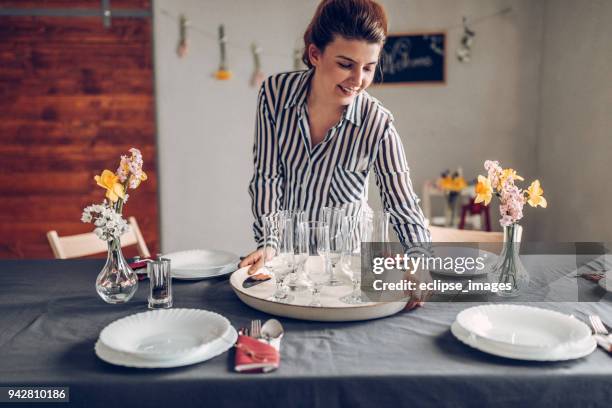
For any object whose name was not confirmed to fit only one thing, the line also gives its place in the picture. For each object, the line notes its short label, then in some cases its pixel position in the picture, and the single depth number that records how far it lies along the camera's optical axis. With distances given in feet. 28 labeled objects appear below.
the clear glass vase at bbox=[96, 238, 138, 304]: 4.17
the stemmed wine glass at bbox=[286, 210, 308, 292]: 3.80
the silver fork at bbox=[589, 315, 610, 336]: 3.58
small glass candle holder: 4.06
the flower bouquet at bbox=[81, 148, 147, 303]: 4.08
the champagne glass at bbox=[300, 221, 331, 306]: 3.76
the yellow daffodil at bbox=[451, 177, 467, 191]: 10.63
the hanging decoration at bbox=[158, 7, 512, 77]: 11.57
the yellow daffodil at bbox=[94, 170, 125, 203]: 4.05
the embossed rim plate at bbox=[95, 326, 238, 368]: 3.12
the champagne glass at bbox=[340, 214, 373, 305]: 3.92
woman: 4.78
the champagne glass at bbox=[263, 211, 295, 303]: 3.79
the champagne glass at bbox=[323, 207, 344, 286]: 3.95
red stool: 10.60
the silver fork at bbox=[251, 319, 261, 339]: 3.51
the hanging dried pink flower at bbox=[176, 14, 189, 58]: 11.57
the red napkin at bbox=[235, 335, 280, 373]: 3.11
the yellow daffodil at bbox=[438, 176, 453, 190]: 10.66
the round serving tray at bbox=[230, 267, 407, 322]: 3.74
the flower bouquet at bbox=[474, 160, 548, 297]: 4.11
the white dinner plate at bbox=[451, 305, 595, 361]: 3.22
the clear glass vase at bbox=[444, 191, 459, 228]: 10.74
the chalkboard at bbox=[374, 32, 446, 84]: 11.65
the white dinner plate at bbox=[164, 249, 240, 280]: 4.84
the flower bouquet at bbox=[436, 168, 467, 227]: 10.65
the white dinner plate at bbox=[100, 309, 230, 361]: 3.39
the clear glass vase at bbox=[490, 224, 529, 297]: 4.25
